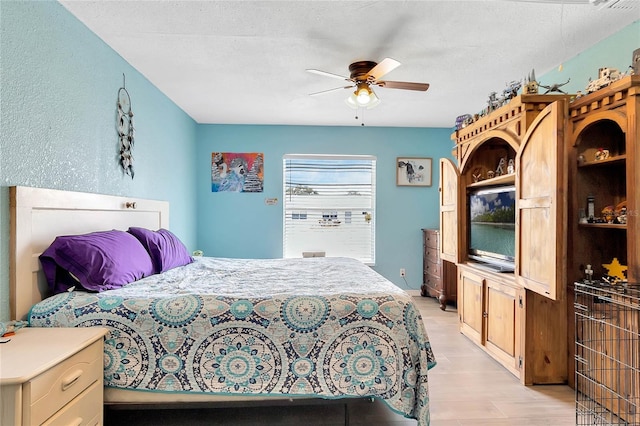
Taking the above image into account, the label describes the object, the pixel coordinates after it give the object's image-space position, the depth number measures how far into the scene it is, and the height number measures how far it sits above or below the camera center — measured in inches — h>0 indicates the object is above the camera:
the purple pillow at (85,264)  69.6 -10.4
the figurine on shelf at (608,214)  77.9 +0.3
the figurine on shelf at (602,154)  80.3 +14.9
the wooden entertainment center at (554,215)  74.5 +0.1
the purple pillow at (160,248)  97.3 -10.2
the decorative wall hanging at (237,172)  183.0 +23.6
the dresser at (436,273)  166.1 -30.0
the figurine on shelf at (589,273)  81.9 -14.1
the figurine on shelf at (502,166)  118.9 +17.5
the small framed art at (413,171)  190.2 +25.0
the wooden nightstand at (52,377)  43.7 -23.5
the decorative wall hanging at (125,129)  103.1 +27.1
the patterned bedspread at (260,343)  63.4 -24.5
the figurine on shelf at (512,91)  100.4 +37.7
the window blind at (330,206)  189.5 +5.2
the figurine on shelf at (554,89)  90.8 +34.4
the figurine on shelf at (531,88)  92.0 +34.9
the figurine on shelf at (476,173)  128.9 +16.2
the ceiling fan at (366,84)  102.6 +40.9
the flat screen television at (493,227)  105.9 -3.9
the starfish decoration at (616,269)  75.7 -12.3
